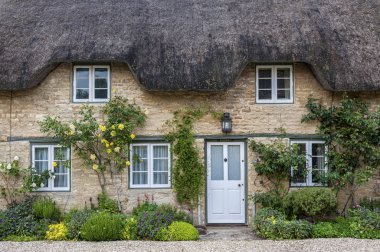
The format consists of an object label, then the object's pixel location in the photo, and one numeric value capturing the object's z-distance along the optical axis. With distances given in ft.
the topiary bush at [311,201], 39.11
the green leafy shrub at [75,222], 37.60
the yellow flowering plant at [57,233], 37.37
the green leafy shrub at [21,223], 38.11
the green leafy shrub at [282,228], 37.01
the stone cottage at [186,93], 42.98
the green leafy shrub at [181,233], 37.17
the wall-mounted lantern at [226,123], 43.39
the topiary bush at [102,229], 36.65
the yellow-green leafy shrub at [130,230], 37.29
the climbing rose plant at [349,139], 42.04
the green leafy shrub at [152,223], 37.29
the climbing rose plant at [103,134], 42.37
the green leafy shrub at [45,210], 40.55
